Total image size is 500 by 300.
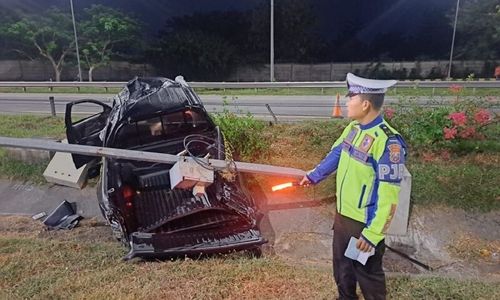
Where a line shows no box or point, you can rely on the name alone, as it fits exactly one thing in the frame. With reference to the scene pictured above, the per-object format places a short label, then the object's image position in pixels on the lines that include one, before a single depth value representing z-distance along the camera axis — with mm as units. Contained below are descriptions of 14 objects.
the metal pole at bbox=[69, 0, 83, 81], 23450
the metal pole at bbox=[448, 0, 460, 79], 24633
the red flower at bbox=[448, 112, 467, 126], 5734
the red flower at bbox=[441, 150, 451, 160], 6204
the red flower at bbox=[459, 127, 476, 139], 6004
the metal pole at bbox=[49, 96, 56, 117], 10182
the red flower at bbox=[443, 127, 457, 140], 5895
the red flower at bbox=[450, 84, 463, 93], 6454
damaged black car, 3666
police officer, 2031
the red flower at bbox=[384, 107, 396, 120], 6410
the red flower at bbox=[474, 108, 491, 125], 5809
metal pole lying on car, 3541
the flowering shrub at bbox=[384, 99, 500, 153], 5965
